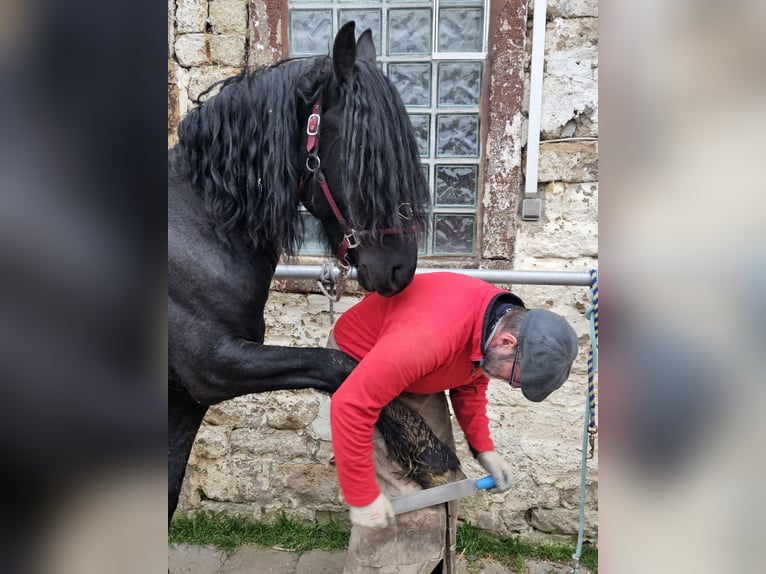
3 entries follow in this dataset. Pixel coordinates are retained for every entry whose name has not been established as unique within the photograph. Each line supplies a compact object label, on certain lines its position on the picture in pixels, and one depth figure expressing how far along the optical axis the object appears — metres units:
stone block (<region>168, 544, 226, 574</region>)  2.57
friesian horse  1.35
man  1.26
